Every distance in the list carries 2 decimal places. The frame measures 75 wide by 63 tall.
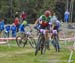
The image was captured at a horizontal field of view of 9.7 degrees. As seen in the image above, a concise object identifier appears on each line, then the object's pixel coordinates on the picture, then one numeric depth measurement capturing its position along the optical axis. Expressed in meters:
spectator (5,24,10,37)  31.41
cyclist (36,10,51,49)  18.09
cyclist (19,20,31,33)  24.84
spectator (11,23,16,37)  31.92
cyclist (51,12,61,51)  20.25
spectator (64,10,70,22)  43.40
